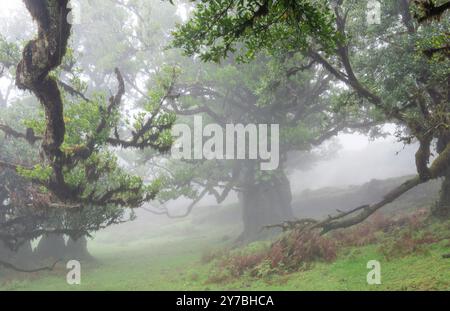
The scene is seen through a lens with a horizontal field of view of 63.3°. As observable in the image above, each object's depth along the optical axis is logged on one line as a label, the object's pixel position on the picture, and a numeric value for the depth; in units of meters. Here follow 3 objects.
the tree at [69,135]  9.32
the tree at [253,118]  23.89
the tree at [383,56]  6.51
